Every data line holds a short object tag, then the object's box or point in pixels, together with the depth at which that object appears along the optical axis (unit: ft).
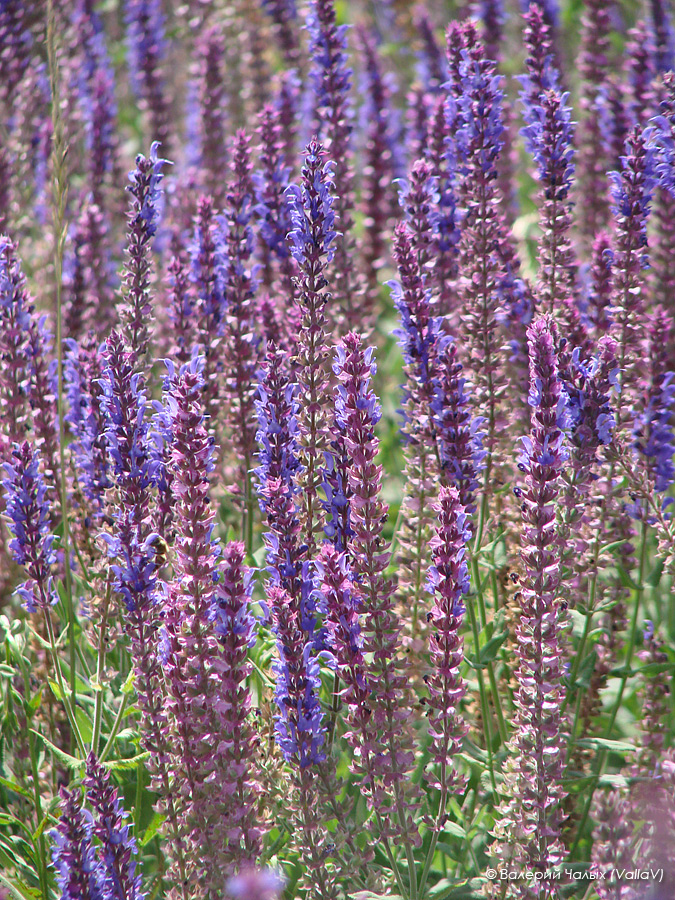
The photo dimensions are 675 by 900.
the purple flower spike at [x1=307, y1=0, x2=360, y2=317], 29.60
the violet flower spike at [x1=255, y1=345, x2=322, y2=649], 16.40
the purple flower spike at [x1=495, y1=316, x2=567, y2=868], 16.52
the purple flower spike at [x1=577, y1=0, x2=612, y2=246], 35.45
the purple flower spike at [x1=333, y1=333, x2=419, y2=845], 16.39
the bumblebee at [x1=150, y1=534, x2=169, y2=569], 20.08
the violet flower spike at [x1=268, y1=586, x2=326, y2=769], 16.11
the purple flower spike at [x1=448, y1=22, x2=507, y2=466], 22.35
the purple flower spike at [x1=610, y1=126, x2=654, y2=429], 21.76
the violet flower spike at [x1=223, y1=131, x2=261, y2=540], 24.67
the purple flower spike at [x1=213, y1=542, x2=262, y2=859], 15.88
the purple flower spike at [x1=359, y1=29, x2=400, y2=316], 36.96
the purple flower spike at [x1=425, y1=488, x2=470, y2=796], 16.28
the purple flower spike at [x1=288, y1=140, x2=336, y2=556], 18.53
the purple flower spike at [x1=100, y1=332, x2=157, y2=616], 17.84
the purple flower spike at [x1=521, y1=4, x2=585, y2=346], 22.53
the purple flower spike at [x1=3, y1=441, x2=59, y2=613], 19.08
